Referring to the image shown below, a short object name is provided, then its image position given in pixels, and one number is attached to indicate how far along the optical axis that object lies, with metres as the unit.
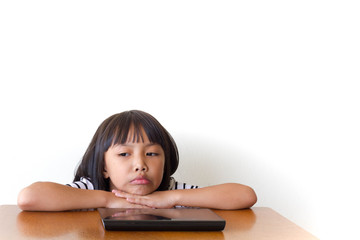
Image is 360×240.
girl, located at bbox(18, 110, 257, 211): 1.02
